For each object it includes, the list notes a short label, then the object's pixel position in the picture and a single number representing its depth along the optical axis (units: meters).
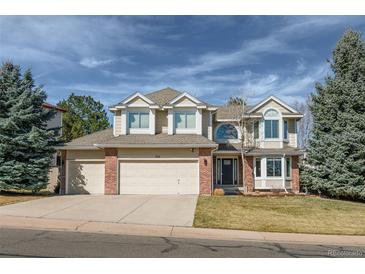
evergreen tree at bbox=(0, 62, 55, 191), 19.09
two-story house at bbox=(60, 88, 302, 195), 20.59
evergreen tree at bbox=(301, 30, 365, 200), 20.91
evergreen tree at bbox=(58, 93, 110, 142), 45.16
